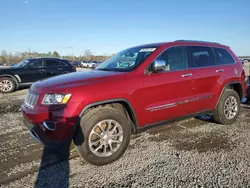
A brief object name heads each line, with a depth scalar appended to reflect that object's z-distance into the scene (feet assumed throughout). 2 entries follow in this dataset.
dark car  32.63
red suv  9.93
